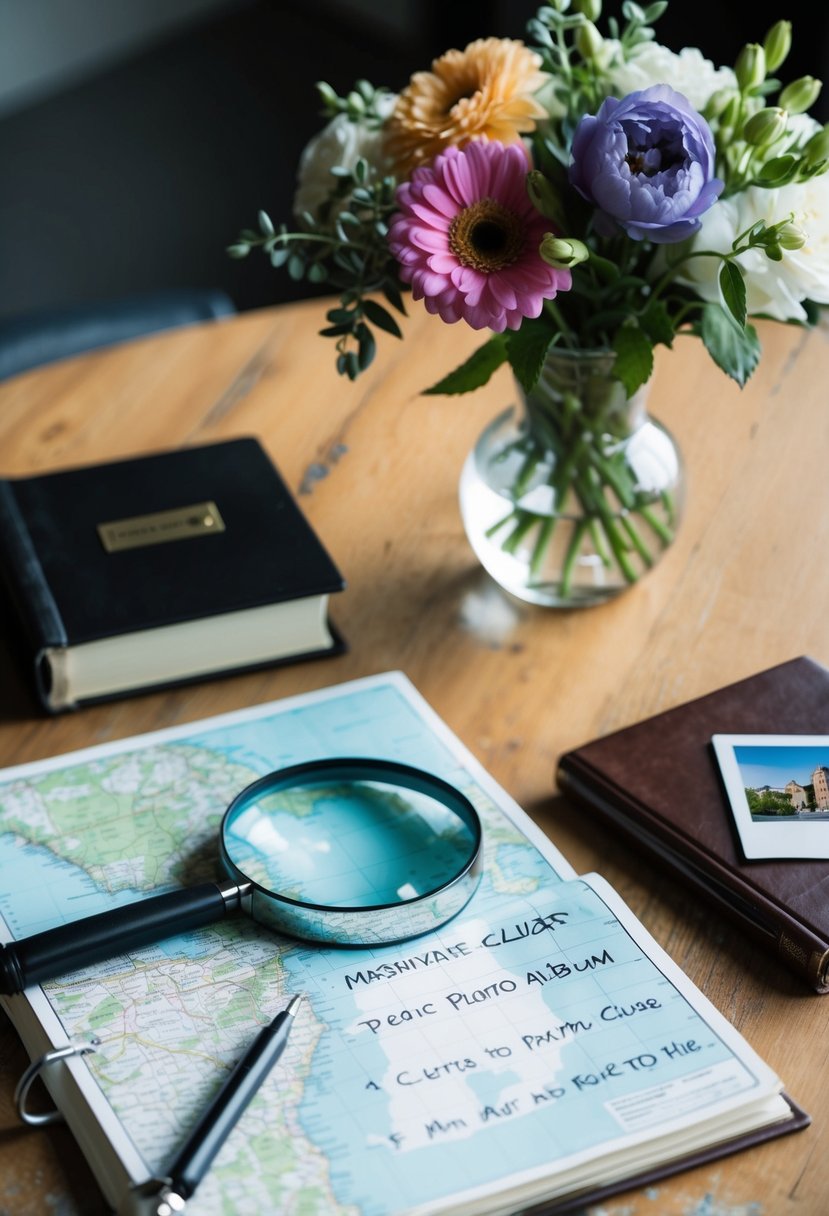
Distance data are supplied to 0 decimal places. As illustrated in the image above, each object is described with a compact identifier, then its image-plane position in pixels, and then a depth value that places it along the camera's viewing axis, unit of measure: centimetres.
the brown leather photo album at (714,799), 80
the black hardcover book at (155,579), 100
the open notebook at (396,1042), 67
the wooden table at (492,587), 76
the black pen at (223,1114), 64
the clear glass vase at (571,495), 104
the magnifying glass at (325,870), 76
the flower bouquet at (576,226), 83
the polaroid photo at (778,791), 84
